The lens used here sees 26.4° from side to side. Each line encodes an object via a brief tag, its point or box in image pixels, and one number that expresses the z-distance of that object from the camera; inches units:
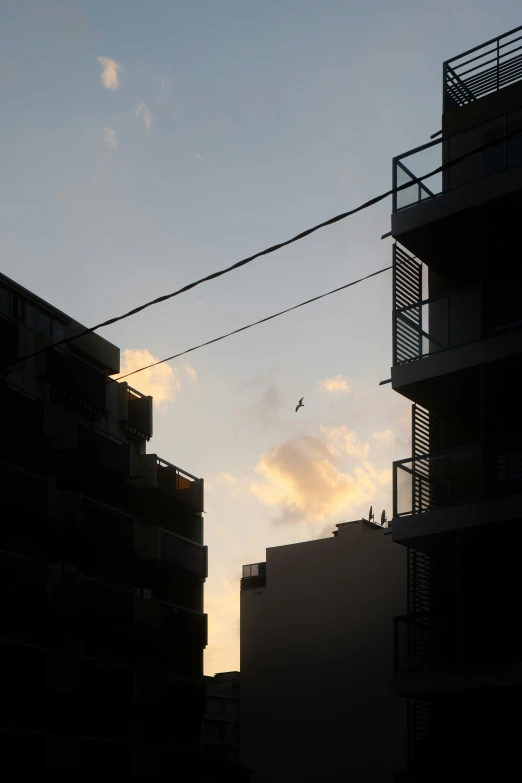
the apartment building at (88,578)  1382.9
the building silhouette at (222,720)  4037.9
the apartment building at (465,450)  722.8
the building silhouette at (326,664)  1823.3
